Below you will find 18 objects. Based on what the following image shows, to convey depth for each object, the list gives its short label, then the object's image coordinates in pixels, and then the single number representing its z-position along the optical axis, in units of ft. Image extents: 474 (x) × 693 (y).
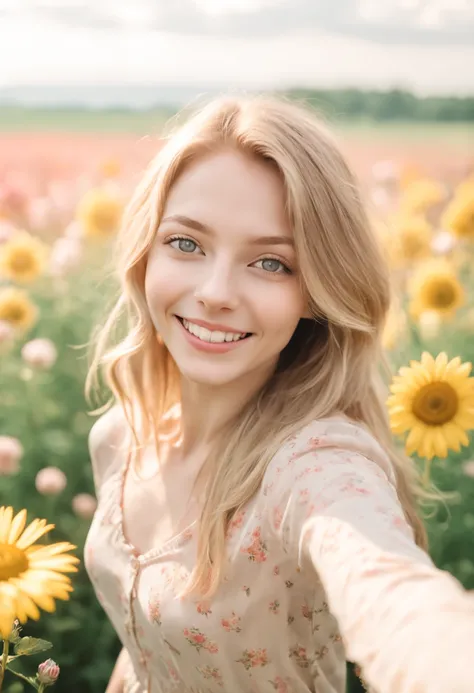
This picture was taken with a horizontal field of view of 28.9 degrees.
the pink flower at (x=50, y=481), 5.94
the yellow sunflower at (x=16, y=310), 7.14
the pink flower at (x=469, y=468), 6.25
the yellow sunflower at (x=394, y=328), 5.52
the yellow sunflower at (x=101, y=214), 8.16
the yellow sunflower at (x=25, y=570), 2.38
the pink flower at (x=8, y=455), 5.77
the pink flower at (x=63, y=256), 7.93
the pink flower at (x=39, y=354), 6.82
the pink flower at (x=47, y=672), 2.75
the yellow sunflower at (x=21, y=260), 7.69
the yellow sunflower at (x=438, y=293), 6.92
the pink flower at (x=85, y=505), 6.29
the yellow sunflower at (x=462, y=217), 7.93
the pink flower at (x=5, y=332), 7.01
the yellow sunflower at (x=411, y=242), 7.88
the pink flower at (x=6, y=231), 7.70
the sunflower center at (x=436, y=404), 4.65
